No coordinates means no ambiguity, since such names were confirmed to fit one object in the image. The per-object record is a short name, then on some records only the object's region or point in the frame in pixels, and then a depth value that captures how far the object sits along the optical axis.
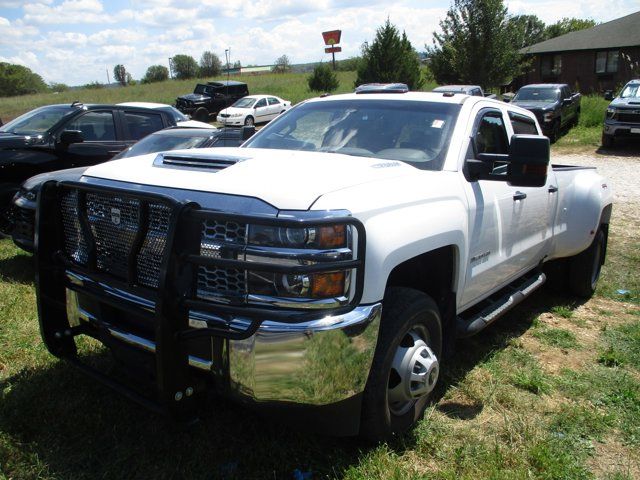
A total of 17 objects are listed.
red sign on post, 55.31
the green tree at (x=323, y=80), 41.47
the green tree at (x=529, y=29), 28.49
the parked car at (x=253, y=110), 26.36
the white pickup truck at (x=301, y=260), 2.34
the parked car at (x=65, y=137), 6.93
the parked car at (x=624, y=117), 15.88
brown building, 35.19
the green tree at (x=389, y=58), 35.31
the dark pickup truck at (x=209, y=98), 29.09
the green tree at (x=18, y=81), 96.48
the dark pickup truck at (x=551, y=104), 18.16
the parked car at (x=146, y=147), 5.64
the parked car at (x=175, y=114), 8.16
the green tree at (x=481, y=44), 27.59
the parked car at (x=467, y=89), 15.93
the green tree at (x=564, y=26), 80.06
